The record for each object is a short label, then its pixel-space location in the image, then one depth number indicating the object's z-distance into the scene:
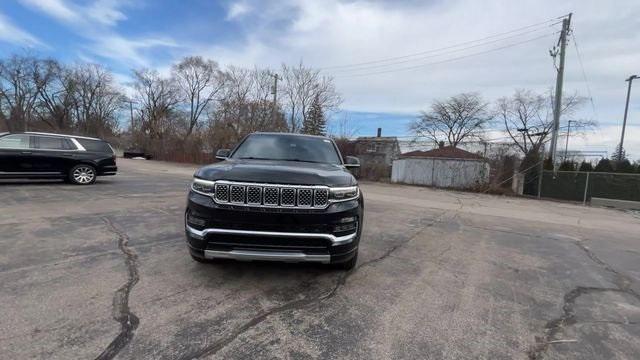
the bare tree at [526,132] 41.19
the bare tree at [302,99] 34.88
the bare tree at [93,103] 63.65
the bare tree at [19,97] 56.72
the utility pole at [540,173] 20.14
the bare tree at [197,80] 54.53
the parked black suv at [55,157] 10.69
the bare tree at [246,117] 33.97
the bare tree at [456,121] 53.00
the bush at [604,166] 24.85
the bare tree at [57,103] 60.61
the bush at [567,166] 22.53
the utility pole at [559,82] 21.08
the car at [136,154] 43.14
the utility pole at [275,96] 33.53
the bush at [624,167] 23.66
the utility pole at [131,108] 59.83
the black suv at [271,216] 3.54
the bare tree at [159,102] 54.72
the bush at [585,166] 24.74
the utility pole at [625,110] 33.38
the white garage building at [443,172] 21.72
